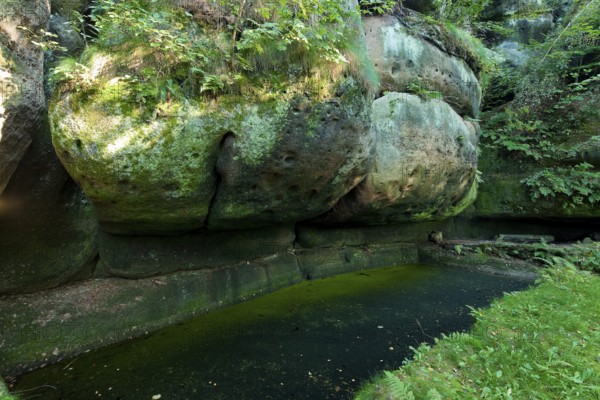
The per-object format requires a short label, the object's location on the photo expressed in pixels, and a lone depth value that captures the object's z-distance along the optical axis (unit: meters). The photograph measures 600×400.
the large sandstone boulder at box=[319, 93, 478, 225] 6.61
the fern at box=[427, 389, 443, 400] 2.54
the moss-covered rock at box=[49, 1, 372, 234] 3.65
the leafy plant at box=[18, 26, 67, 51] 3.30
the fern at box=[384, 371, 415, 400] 2.51
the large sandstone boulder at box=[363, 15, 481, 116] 7.19
